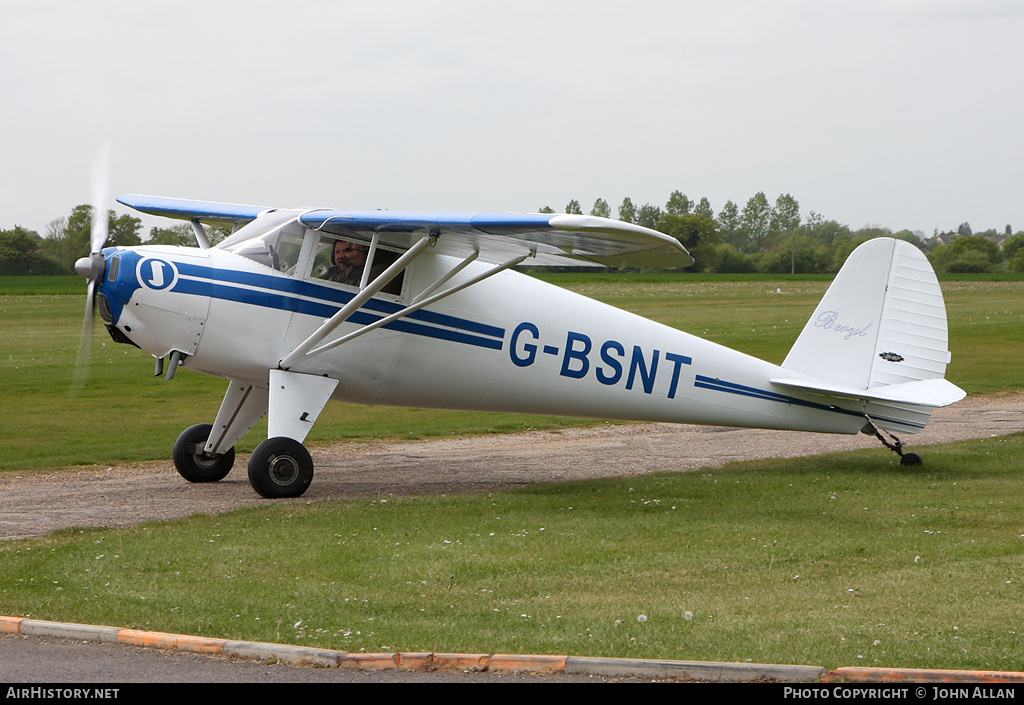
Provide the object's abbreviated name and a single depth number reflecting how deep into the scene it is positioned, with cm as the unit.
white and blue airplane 2419
